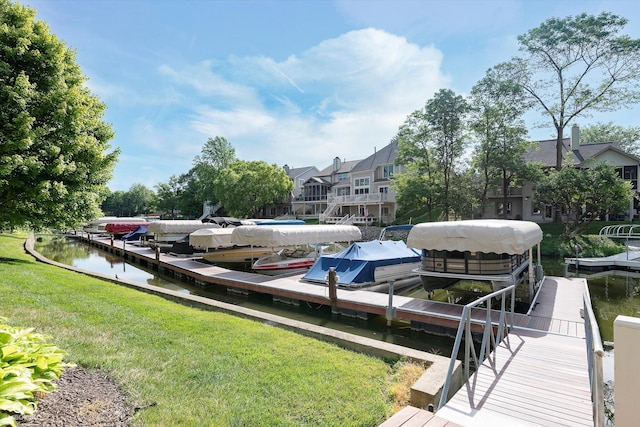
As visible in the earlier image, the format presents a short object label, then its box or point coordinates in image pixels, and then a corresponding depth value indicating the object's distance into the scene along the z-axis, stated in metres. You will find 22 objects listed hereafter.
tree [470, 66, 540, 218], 31.25
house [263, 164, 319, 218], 60.94
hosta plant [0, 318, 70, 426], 2.86
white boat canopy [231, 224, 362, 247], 15.65
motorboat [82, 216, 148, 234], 48.75
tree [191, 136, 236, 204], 64.69
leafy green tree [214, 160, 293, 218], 50.31
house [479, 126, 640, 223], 33.16
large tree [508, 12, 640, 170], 30.78
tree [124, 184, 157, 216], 102.62
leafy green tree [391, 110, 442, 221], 33.75
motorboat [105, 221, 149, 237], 39.06
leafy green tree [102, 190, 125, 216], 104.38
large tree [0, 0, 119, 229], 11.06
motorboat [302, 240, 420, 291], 13.09
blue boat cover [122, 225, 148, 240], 33.66
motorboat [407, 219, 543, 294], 9.47
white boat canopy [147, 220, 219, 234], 25.19
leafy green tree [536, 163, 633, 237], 25.14
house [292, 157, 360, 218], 54.54
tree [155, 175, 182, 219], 74.50
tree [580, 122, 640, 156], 49.62
